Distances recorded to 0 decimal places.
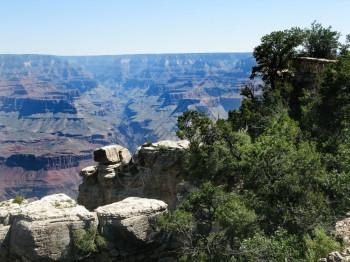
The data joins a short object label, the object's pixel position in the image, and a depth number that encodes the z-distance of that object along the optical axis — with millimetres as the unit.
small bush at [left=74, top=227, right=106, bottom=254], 34562
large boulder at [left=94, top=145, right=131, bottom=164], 56906
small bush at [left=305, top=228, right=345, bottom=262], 18516
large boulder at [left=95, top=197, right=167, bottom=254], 35969
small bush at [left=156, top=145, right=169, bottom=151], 53100
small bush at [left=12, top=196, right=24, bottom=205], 44356
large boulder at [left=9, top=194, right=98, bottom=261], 34375
